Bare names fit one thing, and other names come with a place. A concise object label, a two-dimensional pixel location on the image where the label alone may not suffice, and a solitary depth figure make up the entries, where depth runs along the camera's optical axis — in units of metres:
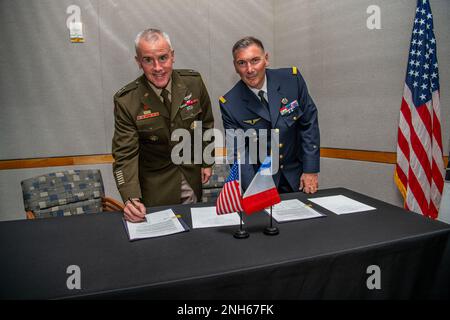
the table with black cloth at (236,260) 1.03
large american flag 2.73
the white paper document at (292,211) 1.57
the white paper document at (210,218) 1.52
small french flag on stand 1.36
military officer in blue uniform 2.17
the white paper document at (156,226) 1.39
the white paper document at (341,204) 1.68
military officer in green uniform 1.85
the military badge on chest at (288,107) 2.21
